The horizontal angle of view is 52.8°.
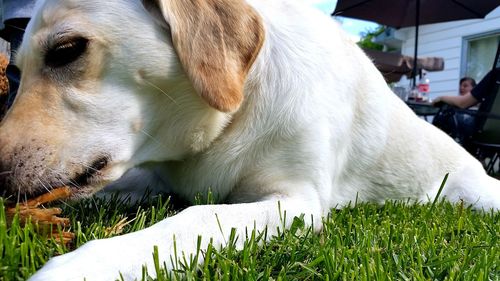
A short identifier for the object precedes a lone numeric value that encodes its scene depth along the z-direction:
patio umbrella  7.17
